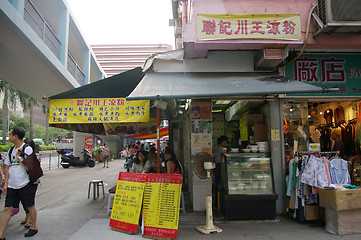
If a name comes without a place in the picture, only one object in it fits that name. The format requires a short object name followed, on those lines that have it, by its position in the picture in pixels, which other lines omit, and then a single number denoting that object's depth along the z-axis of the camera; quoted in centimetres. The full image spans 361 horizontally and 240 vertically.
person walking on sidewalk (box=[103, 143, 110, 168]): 1942
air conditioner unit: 546
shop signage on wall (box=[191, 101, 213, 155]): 656
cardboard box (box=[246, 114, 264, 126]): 711
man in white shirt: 472
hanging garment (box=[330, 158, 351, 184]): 543
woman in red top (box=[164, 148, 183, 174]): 645
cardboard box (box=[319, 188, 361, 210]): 483
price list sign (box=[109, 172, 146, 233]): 498
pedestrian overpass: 762
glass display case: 565
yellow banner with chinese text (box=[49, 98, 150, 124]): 618
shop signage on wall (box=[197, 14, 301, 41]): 566
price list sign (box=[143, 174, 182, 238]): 476
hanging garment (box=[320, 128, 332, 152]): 888
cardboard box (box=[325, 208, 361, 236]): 484
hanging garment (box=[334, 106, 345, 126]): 815
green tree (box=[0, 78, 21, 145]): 2316
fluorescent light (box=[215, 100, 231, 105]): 851
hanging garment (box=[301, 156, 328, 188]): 530
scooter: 1828
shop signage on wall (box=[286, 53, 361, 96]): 648
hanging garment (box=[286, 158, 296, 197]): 586
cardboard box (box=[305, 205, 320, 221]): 554
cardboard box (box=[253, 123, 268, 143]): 683
